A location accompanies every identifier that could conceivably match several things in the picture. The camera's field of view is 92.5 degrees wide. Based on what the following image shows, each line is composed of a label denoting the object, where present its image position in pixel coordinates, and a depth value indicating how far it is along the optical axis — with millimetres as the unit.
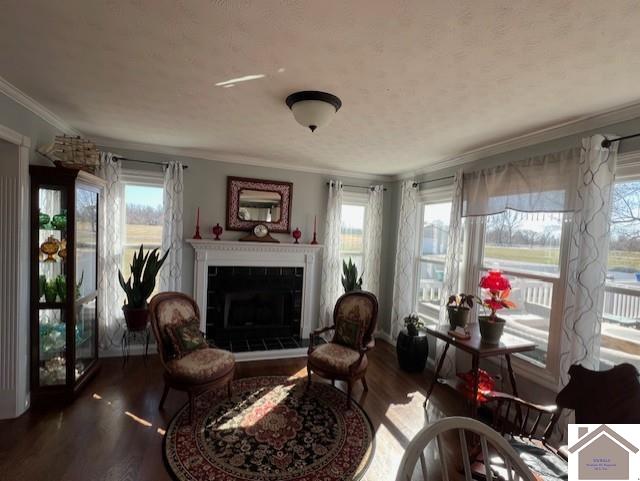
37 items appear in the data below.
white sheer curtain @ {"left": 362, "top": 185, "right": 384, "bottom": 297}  4430
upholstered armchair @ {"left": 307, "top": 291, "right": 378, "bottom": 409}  2773
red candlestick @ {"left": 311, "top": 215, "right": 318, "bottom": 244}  4199
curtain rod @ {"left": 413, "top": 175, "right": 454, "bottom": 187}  3525
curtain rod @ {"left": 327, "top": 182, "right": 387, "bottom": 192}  4371
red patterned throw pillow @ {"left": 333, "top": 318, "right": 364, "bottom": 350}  3041
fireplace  3789
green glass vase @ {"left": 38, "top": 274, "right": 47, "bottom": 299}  2518
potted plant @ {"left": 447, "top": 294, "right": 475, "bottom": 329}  2725
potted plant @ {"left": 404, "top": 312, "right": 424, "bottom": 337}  3555
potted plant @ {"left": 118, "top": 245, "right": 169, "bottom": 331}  3207
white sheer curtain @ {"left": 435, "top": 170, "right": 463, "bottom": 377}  3256
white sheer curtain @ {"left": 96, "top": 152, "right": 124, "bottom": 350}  3322
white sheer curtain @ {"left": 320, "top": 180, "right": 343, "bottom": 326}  4238
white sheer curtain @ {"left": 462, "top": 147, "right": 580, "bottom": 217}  2342
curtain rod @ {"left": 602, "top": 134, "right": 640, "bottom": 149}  2036
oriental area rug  1966
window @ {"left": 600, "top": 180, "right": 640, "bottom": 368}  2023
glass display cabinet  2469
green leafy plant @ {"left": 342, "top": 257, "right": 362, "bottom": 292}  4070
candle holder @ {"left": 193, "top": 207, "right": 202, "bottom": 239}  3709
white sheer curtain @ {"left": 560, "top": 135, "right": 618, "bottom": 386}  2080
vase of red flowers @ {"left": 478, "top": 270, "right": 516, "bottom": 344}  2410
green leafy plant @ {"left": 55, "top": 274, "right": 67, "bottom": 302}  2621
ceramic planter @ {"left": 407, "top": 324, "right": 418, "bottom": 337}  3545
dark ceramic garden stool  3498
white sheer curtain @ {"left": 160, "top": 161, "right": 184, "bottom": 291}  3543
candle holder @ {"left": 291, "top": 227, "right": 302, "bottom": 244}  4098
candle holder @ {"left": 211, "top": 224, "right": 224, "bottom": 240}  3754
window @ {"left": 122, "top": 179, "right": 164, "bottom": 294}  3578
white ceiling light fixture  1936
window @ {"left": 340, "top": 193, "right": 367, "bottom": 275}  4469
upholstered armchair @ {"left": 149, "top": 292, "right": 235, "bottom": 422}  2443
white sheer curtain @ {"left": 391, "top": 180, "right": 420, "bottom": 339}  4043
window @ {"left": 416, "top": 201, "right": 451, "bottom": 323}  3814
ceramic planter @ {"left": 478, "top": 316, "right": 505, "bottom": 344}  2475
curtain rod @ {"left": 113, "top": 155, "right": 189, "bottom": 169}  3369
